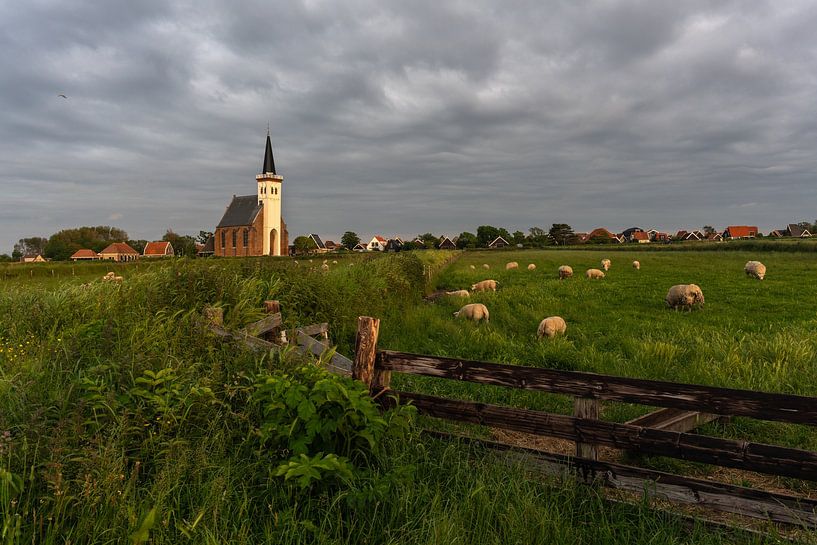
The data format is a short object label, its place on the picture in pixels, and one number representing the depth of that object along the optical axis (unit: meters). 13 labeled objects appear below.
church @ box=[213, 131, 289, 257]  96.44
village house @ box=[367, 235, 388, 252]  164.25
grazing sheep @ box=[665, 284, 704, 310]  14.96
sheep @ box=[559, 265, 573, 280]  27.58
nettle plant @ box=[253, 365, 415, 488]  3.67
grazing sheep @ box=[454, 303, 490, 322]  13.27
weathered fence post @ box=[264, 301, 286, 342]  6.90
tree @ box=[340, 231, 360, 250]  153.62
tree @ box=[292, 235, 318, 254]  135.75
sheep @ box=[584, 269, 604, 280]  25.97
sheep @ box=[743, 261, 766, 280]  23.25
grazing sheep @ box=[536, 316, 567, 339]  10.84
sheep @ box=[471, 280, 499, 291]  21.76
